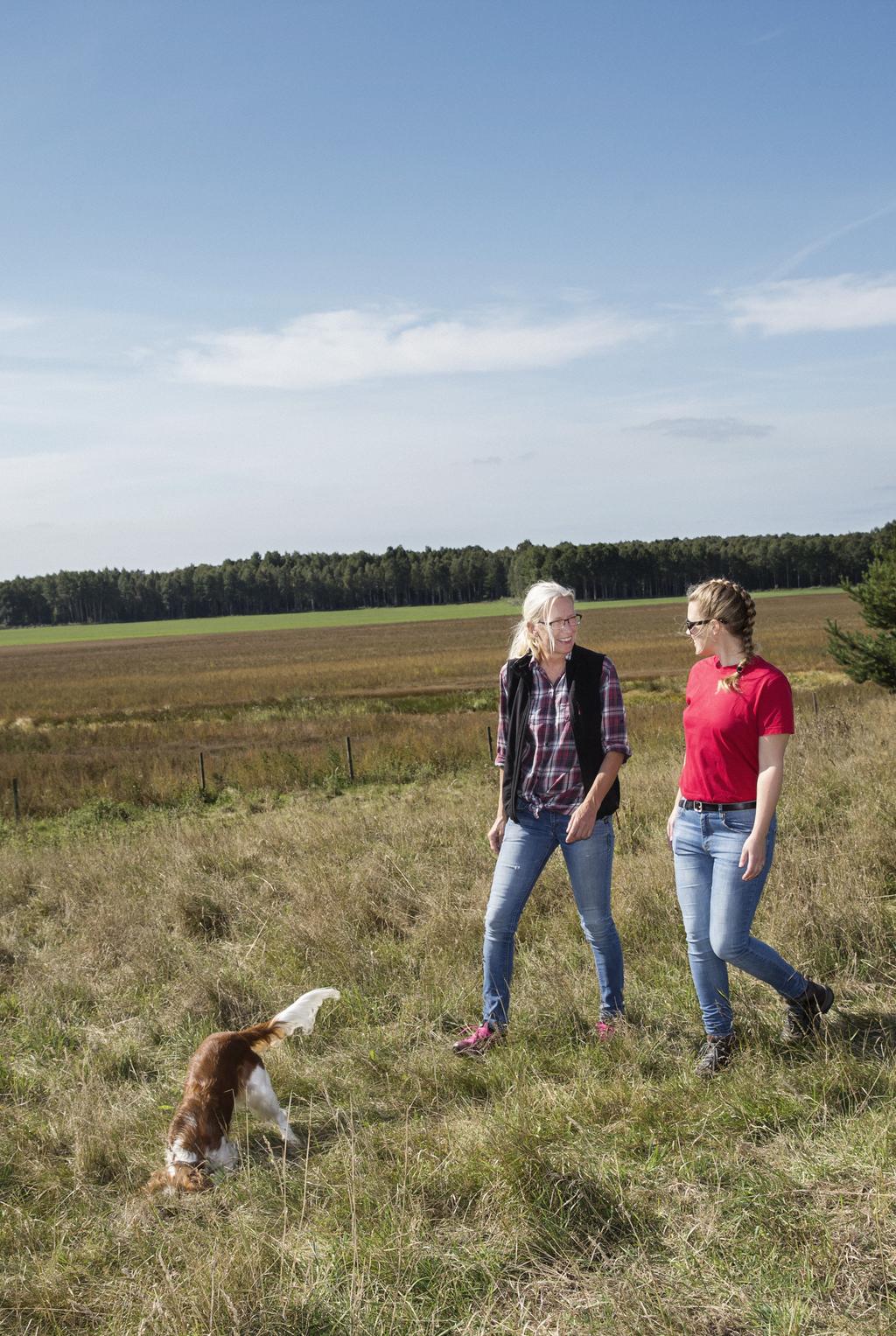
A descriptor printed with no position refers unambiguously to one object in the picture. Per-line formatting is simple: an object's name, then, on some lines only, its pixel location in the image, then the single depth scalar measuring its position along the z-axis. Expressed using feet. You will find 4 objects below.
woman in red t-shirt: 10.57
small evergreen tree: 46.40
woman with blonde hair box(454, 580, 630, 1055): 12.14
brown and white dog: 9.93
